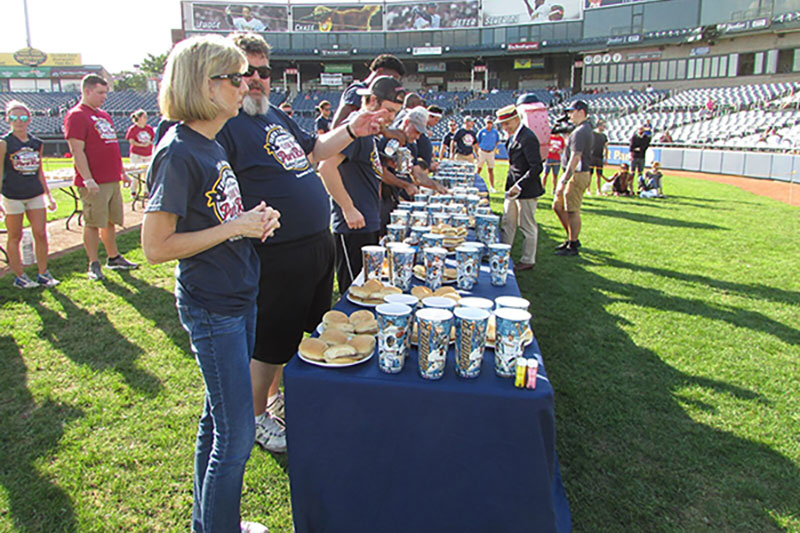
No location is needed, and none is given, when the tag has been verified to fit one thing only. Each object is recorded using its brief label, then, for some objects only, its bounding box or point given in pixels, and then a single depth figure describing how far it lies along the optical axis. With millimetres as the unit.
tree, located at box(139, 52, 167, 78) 78625
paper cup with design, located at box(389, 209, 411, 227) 3209
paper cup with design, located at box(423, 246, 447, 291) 2488
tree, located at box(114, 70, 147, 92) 77838
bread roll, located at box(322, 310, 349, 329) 2141
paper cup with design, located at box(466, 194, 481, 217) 4117
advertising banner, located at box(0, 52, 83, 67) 65938
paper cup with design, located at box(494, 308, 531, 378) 1719
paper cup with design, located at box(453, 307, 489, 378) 1715
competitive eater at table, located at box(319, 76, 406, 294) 3045
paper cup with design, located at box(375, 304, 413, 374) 1763
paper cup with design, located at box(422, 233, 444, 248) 2682
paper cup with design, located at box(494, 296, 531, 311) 2012
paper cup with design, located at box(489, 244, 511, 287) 2635
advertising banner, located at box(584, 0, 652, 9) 38906
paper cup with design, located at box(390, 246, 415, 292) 2473
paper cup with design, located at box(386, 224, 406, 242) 2938
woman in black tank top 5047
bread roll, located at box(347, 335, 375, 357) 1887
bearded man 2311
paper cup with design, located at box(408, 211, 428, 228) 3364
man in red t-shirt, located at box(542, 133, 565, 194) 12234
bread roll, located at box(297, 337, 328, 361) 1854
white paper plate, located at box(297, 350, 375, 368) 1812
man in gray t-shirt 6793
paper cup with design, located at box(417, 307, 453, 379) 1709
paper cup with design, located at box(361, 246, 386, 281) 2566
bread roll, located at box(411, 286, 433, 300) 2281
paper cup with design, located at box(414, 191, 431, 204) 4387
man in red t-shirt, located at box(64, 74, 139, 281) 5230
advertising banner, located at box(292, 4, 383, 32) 46312
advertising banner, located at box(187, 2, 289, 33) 46844
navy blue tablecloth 1727
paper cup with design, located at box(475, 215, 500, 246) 3258
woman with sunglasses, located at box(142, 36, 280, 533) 1619
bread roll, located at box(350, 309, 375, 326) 2141
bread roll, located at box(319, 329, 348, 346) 1948
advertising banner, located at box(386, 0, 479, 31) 44500
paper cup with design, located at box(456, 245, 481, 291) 2531
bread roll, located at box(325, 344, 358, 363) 1831
